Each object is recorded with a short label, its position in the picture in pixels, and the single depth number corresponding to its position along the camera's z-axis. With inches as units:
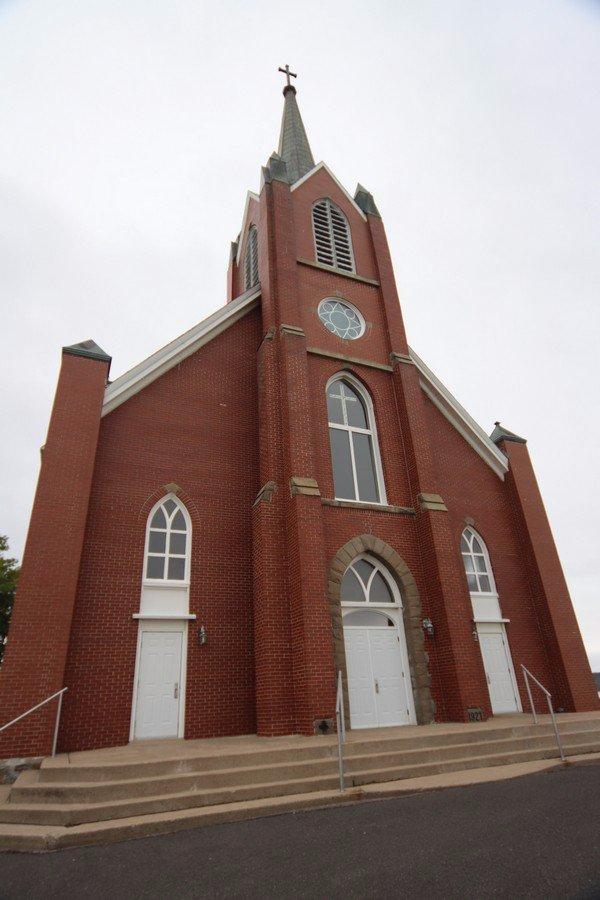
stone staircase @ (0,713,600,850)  218.5
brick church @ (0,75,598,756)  368.2
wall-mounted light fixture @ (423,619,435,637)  430.9
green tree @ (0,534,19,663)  1005.2
